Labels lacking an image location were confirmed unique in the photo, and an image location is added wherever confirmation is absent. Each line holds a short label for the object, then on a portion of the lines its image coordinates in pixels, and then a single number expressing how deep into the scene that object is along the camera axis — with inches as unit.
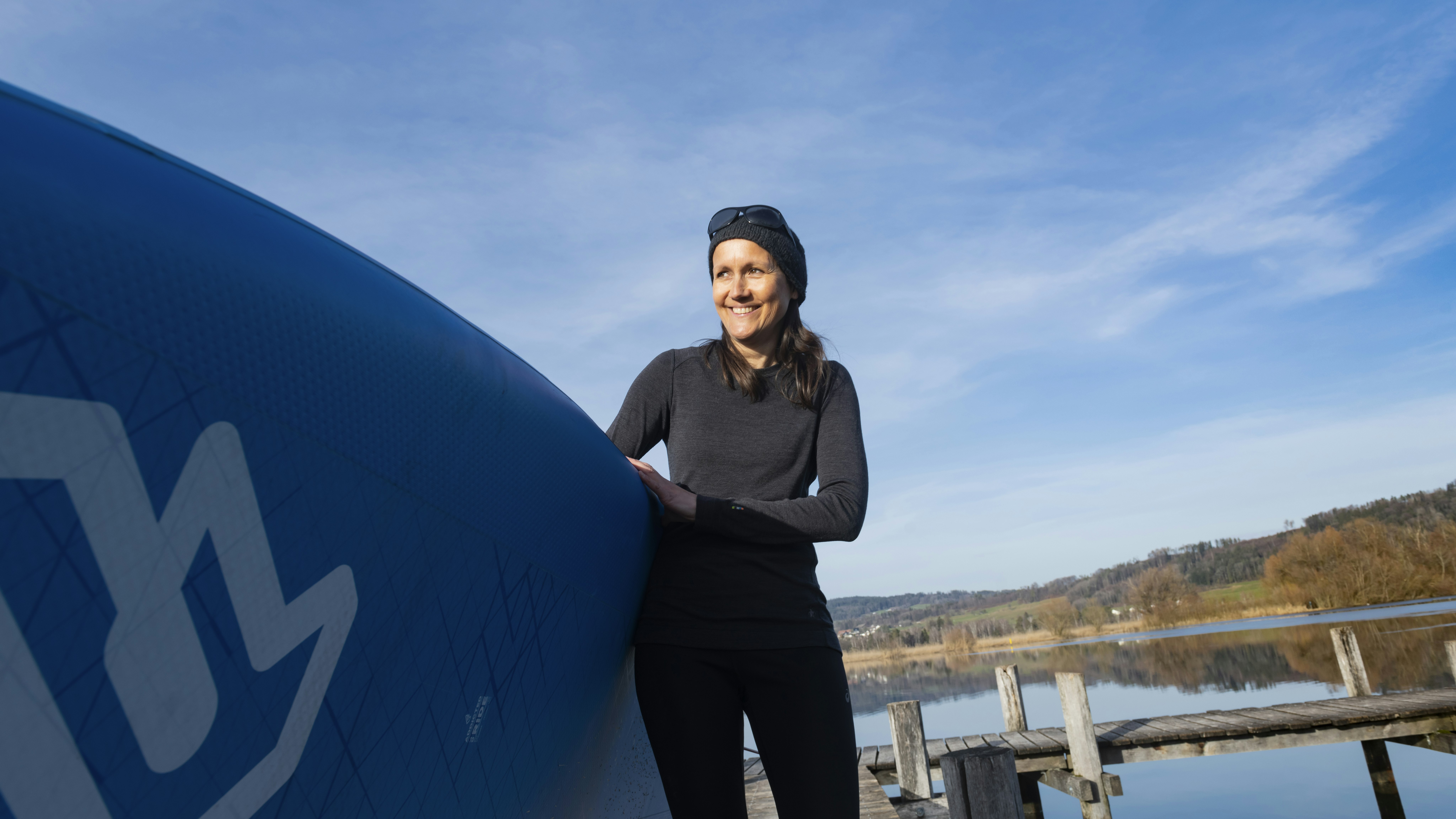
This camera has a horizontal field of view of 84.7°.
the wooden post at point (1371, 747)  343.9
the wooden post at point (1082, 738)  281.4
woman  47.2
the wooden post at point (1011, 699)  338.6
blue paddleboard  23.0
